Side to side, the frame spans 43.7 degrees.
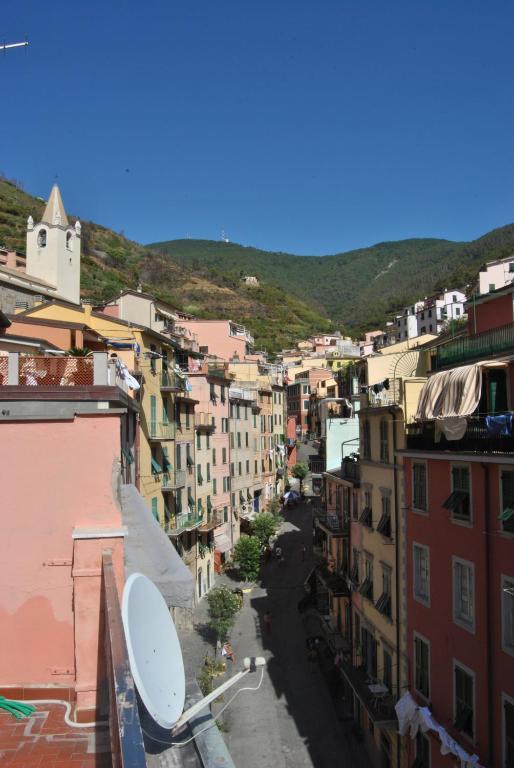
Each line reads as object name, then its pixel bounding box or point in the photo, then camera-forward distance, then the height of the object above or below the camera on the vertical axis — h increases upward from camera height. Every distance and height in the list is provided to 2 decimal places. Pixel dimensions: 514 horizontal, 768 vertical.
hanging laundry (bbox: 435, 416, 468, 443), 15.45 -0.34
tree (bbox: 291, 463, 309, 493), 67.12 -5.99
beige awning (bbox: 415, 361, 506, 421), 15.40 +0.49
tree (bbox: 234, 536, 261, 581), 37.69 -8.42
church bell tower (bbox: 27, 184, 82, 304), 64.88 +17.04
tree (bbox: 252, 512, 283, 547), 44.03 -7.85
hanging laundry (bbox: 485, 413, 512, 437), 13.93 -0.26
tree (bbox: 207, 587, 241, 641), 28.47 -8.77
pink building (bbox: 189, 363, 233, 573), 38.66 -2.04
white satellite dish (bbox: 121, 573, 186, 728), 5.59 -2.34
